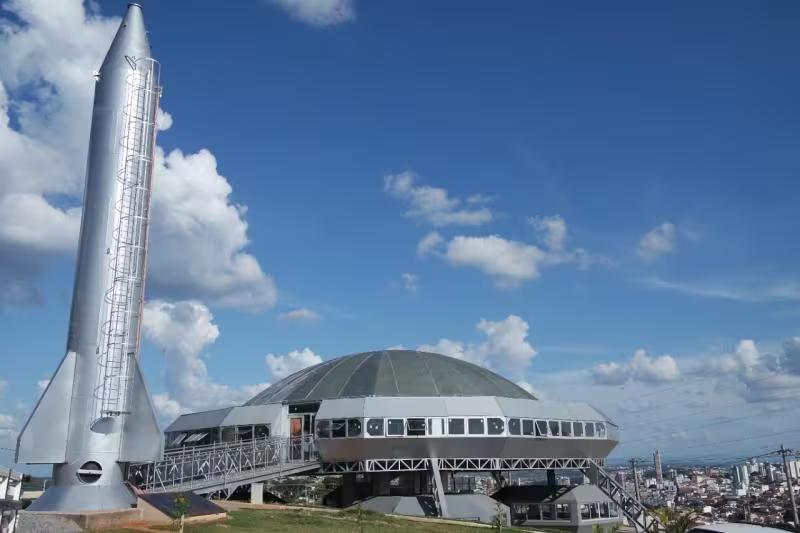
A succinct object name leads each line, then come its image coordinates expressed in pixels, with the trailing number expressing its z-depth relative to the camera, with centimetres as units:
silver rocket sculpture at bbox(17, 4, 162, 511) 2997
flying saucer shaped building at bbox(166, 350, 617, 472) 4784
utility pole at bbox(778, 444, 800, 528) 6241
